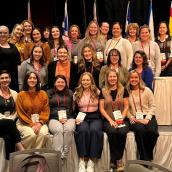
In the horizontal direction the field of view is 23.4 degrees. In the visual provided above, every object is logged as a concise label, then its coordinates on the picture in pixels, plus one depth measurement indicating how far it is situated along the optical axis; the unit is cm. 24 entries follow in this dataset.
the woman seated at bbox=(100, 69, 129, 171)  500
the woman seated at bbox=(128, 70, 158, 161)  502
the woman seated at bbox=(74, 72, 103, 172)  495
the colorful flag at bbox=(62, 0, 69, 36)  820
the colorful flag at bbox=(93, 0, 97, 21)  890
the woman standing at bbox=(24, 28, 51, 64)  593
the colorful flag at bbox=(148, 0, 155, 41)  800
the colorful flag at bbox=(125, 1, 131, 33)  839
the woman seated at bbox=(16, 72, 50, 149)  493
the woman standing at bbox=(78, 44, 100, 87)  565
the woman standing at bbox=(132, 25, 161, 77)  611
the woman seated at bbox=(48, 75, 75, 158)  493
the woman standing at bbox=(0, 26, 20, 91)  534
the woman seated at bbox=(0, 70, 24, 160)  485
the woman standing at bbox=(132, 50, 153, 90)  562
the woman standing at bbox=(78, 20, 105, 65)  602
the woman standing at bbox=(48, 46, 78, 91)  558
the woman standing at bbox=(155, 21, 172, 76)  641
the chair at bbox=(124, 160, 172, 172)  259
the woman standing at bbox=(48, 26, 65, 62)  597
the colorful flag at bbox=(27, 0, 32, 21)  889
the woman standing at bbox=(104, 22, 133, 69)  610
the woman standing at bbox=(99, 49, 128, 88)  555
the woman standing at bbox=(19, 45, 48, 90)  552
